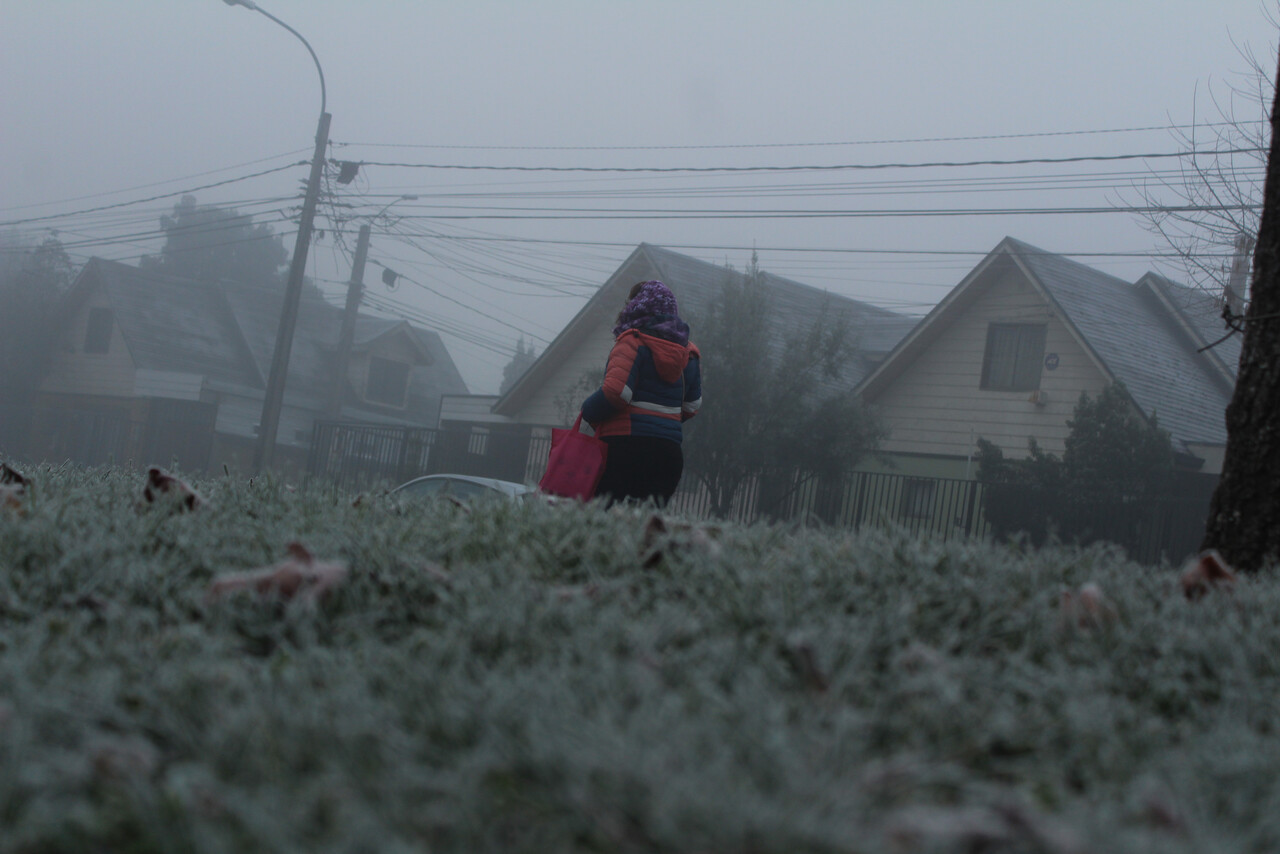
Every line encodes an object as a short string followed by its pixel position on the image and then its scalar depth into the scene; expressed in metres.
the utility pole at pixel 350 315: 37.25
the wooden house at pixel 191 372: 37.53
